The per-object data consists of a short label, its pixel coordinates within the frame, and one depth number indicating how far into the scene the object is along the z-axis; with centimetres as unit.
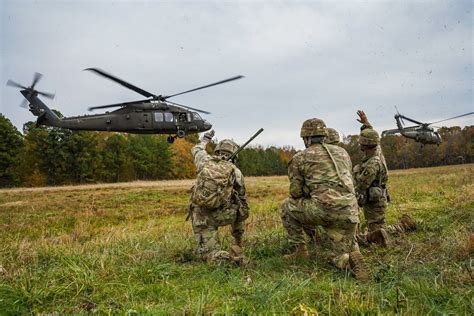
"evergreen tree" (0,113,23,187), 4460
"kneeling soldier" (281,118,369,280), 476
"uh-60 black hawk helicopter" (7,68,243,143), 1362
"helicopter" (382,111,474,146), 2273
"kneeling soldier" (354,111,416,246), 633
